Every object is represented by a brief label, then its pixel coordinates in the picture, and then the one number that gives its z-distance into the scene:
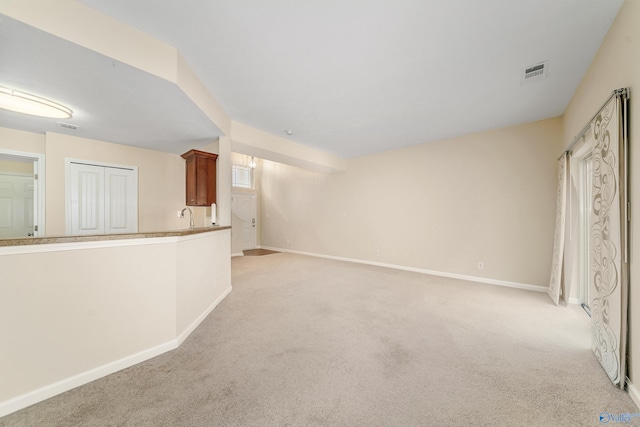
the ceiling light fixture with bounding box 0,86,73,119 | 2.30
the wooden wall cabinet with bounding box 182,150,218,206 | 3.46
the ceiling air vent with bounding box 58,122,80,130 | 3.23
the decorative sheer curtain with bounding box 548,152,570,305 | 3.14
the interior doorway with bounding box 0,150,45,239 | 3.90
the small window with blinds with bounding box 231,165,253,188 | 7.89
